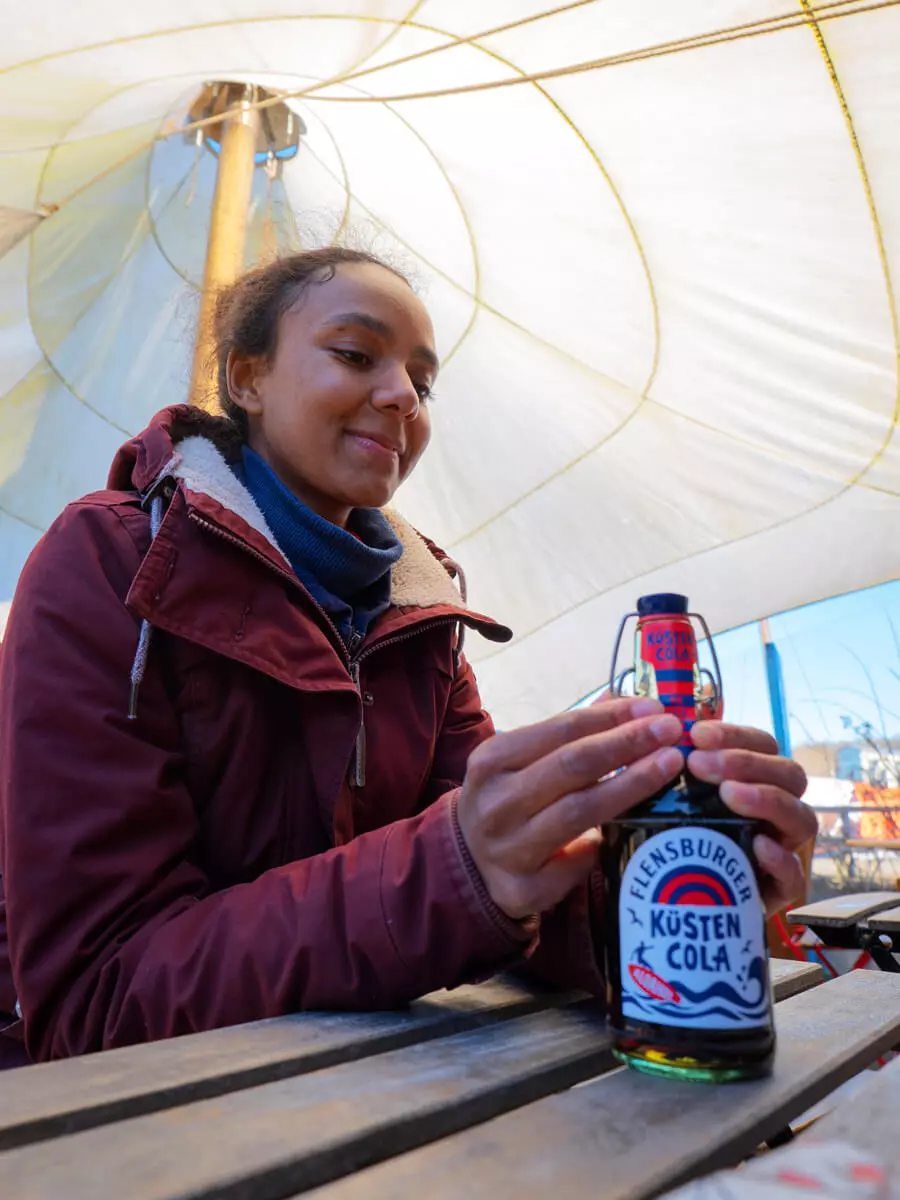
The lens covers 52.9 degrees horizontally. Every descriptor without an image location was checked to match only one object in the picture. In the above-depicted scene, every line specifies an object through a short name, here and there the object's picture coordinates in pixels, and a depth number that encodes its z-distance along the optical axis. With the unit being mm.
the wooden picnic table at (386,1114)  412
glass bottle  572
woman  704
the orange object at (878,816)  5492
